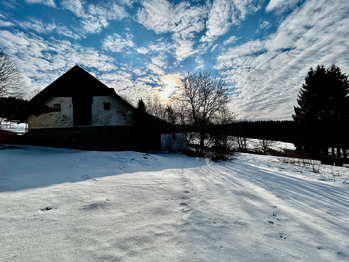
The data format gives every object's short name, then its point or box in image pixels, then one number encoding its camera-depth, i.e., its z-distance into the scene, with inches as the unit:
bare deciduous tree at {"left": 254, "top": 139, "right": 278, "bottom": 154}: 1022.4
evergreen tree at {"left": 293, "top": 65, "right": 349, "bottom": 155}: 725.9
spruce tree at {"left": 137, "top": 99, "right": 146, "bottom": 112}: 1489.9
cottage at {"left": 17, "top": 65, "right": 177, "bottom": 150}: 488.7
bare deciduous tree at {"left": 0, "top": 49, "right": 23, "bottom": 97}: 764.8
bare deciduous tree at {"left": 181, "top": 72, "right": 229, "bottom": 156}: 769.8
